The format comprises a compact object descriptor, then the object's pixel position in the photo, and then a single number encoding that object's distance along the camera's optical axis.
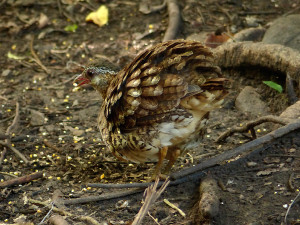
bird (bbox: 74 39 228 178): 8.99
